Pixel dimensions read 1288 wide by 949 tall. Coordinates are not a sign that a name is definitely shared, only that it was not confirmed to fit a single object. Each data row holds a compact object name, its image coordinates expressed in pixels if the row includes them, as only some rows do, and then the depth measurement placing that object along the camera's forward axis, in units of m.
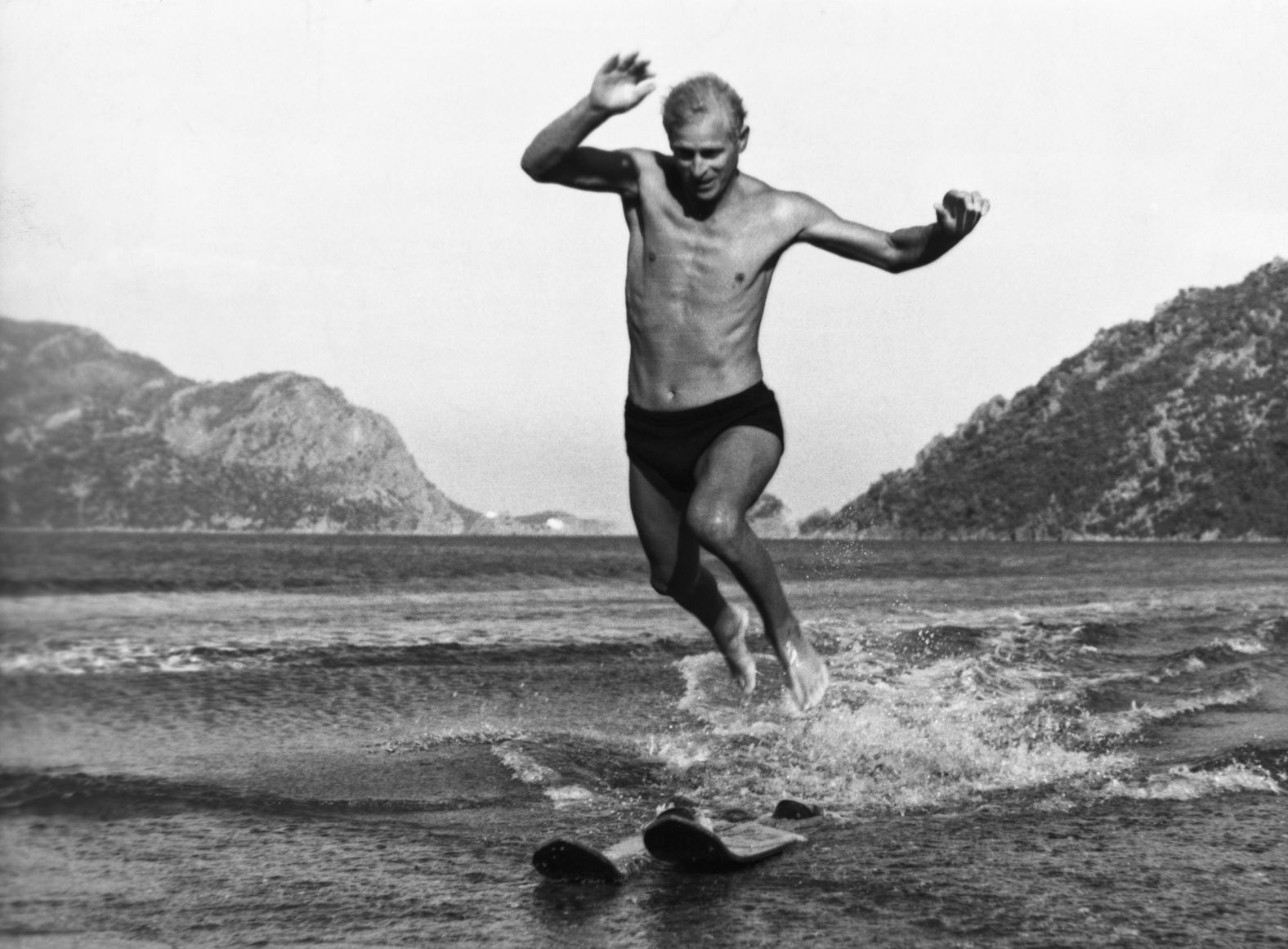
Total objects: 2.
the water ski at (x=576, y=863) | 6.02
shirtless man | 5.55
